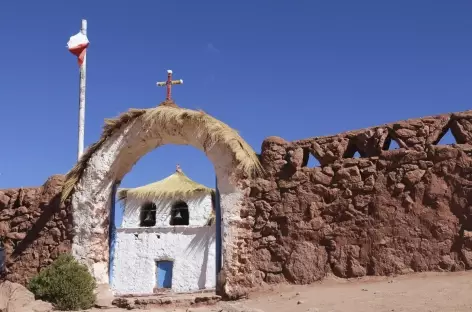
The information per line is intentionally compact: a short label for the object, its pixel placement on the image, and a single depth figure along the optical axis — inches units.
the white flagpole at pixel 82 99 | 542.8
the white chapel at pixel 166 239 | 872.3
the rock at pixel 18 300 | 290.4
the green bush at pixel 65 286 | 329.1
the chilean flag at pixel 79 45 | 578.2
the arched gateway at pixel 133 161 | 349.4
